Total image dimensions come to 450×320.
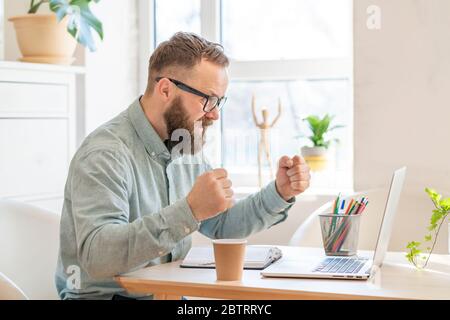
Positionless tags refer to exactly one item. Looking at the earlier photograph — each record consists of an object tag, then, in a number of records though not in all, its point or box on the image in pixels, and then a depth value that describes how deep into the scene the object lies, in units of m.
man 2.47
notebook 2.61
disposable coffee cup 2.42
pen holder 2.74
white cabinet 3.72
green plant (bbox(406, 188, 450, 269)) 2.63
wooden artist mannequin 4.40
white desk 2.30
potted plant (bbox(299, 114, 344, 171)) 4.27
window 4.40
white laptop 2.45
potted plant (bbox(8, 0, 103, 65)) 3.95
